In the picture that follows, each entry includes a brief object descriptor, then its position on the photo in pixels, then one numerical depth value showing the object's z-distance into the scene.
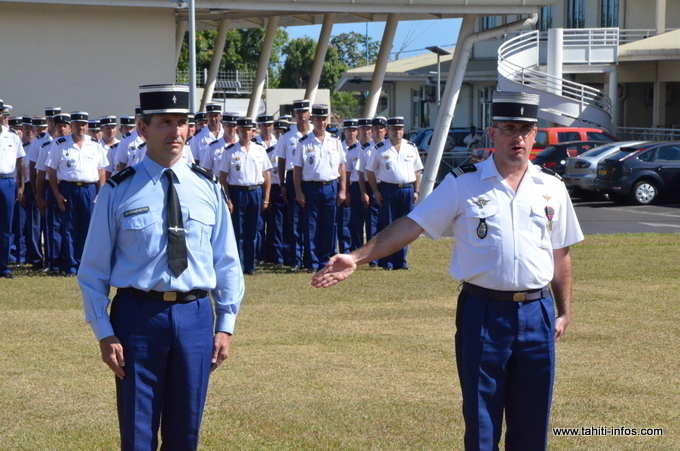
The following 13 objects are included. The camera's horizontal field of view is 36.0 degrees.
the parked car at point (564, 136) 34.50
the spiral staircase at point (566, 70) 41.66
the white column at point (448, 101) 25.81
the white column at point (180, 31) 31.70
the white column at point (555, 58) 42.31
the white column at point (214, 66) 32.87
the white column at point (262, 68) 30.41
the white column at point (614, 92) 44.38
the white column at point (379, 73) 27.51
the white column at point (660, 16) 46.91
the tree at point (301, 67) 86.50
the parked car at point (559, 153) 31.52
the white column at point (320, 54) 28.58
